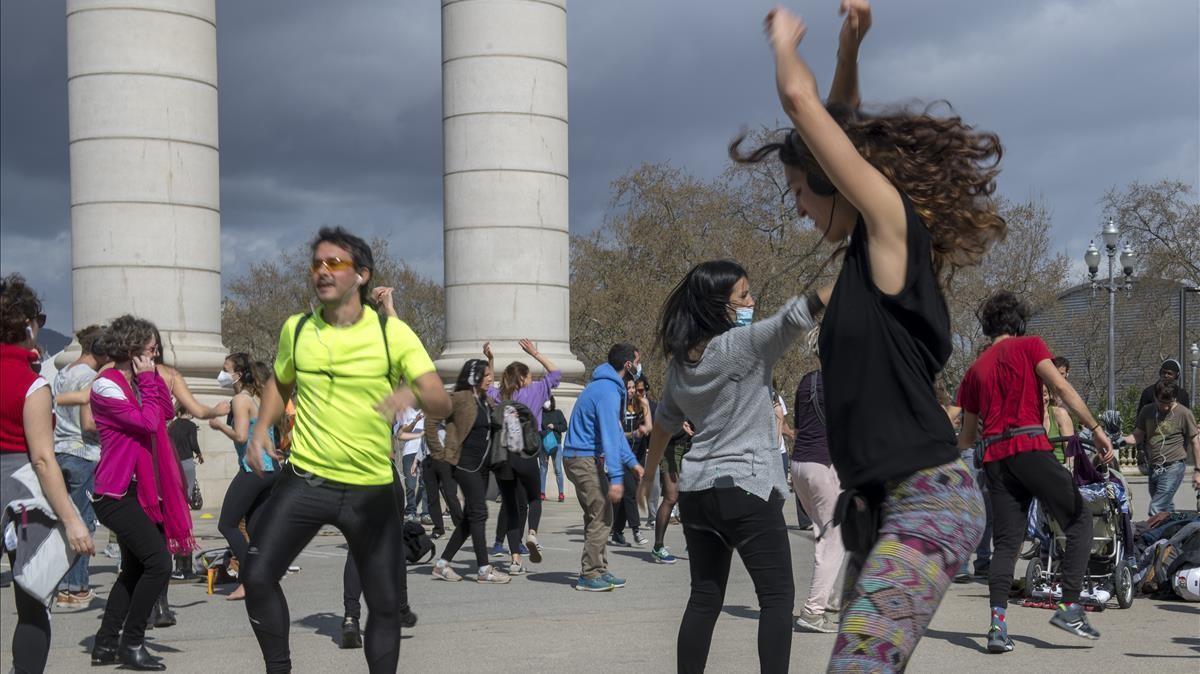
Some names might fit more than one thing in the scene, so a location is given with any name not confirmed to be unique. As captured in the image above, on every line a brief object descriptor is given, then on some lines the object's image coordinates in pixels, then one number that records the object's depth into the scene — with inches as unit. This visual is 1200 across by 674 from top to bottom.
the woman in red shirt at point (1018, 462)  316.8
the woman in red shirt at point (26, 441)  209.5
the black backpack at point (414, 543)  451.2
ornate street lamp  1110.4
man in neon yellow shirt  215.8
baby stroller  389.7
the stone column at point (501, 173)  842.2
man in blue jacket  418.9
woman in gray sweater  211.0
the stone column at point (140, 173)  771.4
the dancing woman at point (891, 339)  121.5
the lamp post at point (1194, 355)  2579.0
